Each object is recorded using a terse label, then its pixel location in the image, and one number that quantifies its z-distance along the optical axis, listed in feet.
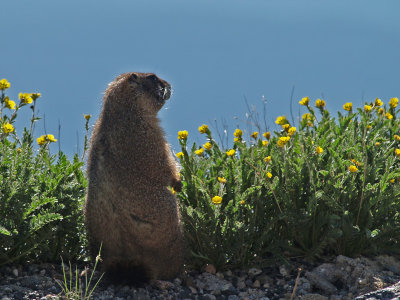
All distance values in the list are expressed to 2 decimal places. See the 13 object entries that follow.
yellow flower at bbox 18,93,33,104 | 38.50
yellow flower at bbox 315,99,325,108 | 40.77
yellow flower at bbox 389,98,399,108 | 43.50
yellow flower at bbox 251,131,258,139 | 37.35
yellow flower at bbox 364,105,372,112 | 38.73
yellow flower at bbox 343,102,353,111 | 41.01
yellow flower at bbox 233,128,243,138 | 36.58
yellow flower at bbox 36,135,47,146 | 36.96
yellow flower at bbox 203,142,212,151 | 35.96
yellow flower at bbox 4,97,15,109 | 37.78
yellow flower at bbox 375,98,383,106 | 41.37
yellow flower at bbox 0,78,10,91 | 37.55
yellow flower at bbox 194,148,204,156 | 35.64
